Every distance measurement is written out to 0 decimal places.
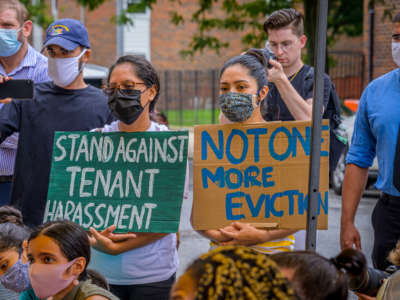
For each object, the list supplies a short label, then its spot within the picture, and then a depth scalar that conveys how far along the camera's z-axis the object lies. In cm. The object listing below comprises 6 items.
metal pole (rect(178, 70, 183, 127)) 2650
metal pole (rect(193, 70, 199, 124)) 2709
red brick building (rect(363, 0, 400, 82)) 1611
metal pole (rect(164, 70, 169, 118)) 2823
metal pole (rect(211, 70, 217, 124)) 2371
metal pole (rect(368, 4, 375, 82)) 1781
